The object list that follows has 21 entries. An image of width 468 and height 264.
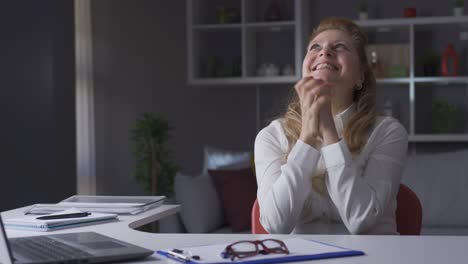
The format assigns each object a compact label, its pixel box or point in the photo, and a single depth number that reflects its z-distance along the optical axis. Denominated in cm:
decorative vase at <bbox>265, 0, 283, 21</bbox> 569
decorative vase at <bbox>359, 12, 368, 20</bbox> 556
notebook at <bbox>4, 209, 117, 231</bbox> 195
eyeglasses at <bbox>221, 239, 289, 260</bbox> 142
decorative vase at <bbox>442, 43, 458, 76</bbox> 544
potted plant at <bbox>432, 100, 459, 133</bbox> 542
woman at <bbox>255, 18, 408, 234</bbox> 206
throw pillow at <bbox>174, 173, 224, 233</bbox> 414
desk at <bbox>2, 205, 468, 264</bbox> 146
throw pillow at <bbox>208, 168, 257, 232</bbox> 415
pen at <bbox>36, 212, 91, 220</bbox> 204
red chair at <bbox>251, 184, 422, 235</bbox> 225
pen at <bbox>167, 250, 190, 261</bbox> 141
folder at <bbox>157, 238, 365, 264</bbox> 141
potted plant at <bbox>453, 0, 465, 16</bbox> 539
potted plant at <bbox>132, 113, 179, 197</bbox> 546
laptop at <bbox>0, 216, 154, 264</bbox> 139
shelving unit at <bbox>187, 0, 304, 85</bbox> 568
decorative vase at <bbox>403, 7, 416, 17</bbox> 548
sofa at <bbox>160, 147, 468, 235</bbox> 401
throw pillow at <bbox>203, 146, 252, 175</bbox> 495
